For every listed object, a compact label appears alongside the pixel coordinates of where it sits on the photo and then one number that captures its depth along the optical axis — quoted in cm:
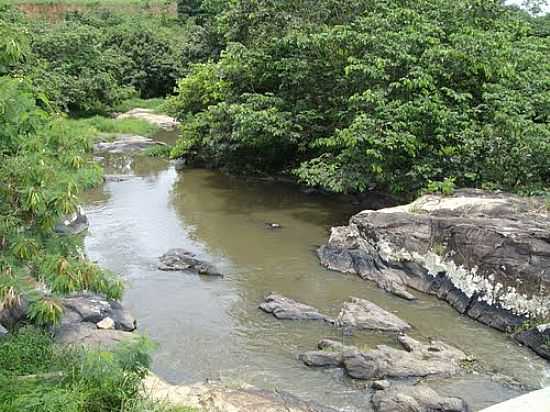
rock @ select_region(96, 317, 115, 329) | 1105
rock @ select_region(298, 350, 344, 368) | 1057
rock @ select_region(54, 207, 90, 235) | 1622
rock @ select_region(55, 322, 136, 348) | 987
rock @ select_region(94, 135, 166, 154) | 2842
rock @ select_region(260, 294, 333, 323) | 1240
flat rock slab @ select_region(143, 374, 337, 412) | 870
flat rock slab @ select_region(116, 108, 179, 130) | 3425
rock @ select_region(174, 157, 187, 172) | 2570
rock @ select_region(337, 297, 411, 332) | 1195
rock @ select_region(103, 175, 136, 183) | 2359
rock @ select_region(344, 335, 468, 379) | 1021
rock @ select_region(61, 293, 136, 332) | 1111
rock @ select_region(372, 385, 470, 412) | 909
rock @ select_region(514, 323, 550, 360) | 1097
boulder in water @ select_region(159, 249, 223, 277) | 1477
